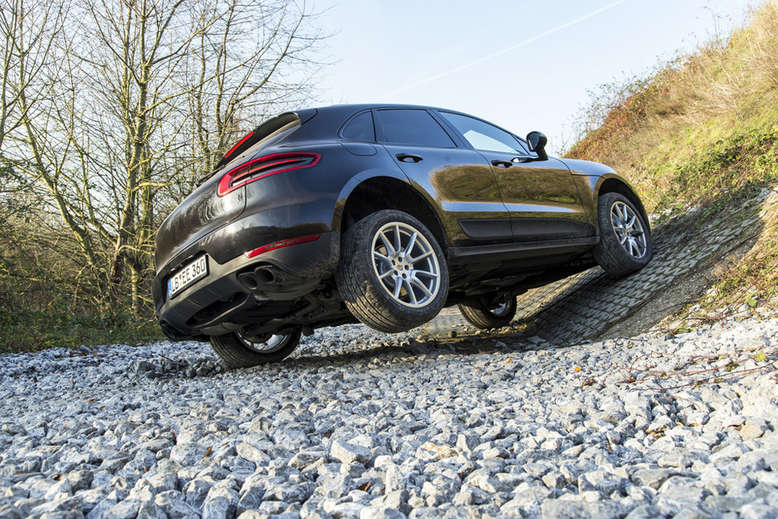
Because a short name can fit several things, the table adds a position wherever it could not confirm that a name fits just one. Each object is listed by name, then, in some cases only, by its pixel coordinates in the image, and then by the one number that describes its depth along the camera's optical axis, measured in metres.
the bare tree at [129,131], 10.23
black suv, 3.15
